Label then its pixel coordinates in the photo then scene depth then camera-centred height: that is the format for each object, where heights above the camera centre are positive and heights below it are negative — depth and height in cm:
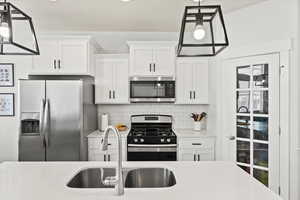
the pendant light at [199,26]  147 +51
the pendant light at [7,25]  145 +49
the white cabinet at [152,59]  385 +71
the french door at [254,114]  295 -19
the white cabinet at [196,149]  357 -76
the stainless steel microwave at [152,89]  388 +20
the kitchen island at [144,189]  134 -57
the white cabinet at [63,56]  355 +69
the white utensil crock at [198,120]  399 -34
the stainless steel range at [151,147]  353 -72
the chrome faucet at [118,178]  135 -47
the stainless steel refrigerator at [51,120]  319 -28
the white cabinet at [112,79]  391 +37
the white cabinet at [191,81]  390 +34
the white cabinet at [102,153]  353 -79
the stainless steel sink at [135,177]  194 -67
